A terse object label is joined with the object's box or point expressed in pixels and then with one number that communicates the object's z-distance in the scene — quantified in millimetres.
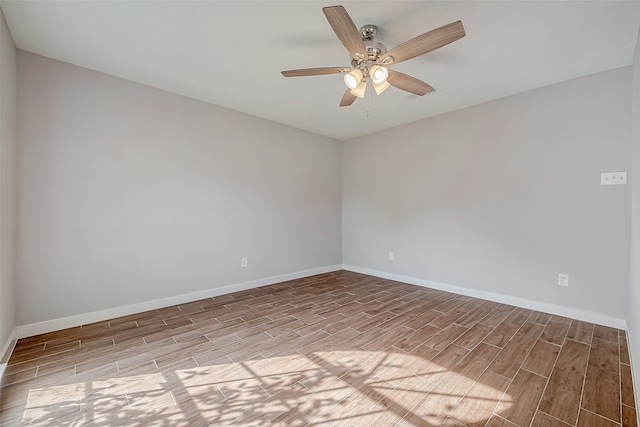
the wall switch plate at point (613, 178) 2529
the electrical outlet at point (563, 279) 2813
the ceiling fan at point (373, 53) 1585
